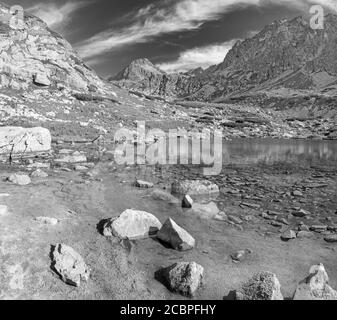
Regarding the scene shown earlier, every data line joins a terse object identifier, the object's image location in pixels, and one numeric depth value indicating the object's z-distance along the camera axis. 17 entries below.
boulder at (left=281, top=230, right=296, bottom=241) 10.53
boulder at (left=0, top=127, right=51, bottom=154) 21.72
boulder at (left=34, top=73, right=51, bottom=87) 50.28
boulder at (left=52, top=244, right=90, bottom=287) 7.49
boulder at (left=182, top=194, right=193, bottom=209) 13.08
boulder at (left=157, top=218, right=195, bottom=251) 9.50
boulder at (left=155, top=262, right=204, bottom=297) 7.45
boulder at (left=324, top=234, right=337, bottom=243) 10.46
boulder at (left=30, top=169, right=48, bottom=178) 16.09
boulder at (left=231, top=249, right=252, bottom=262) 9.04
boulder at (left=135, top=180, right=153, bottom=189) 15.81
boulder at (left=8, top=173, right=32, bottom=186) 14.19
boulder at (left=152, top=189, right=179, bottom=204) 13.83
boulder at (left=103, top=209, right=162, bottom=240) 9.91
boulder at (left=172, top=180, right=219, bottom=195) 15.11
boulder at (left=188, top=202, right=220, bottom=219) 12.31
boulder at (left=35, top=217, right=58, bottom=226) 9.89
